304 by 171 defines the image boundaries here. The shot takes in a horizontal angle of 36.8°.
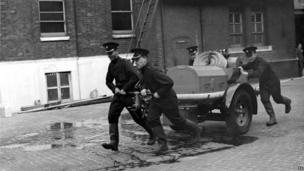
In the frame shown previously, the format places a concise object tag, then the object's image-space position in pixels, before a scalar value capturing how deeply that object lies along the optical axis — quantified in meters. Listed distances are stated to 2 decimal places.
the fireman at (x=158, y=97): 7.83
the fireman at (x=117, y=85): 7.92
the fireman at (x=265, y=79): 9.79
